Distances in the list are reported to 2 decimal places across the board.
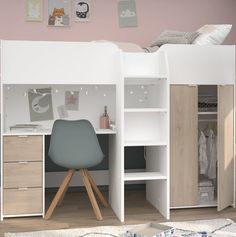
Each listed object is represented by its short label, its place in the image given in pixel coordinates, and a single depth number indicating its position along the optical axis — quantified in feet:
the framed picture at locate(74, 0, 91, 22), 16.28
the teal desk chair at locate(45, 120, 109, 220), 12.27
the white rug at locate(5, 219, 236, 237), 10.78
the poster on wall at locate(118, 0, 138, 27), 16.55
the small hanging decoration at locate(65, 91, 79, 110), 14.88
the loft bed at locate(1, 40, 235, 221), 12.47
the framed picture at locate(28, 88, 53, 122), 14.55
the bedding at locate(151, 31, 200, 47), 13.66
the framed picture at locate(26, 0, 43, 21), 15.96
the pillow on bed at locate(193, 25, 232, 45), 13.48
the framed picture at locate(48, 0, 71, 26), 16.11
